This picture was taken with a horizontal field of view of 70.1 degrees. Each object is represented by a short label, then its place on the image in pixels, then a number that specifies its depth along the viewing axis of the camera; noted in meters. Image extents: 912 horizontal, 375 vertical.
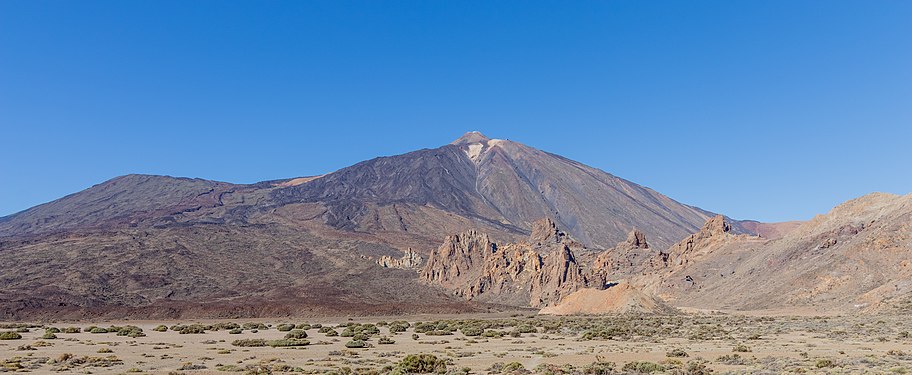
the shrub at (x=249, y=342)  41.24
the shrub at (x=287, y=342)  40.91
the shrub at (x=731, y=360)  29.26
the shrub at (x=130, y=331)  52.06
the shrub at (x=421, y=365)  27.28
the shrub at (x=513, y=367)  27.38
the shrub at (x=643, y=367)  26.75
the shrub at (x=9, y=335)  45.13
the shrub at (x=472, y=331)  51.66
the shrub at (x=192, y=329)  57.09
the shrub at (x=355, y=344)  40.13
